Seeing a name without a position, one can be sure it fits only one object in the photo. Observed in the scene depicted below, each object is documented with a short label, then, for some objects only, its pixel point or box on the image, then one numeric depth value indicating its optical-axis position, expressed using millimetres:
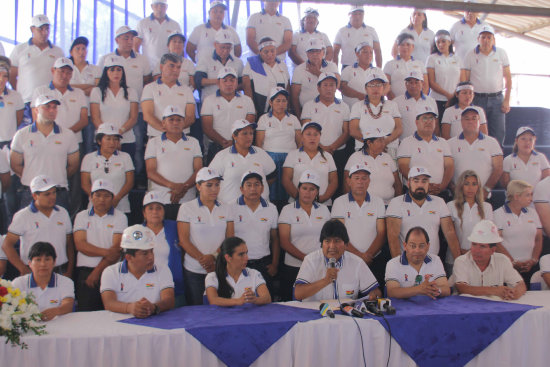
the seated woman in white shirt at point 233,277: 4586
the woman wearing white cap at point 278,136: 6625
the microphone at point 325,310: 4054
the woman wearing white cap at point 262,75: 7453
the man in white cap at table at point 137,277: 4477
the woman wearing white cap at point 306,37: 8141
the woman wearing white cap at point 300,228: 5688
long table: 3701
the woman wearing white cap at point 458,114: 7164
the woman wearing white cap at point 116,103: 6711
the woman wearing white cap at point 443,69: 7867
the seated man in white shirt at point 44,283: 4359
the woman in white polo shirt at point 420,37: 8391
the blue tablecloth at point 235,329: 3830
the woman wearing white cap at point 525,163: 6645
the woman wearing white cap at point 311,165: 6250
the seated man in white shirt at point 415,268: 4772
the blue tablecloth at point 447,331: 4027
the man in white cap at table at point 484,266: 4949
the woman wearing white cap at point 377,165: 6281
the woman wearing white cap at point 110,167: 6023
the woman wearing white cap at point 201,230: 5418
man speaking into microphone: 4766
